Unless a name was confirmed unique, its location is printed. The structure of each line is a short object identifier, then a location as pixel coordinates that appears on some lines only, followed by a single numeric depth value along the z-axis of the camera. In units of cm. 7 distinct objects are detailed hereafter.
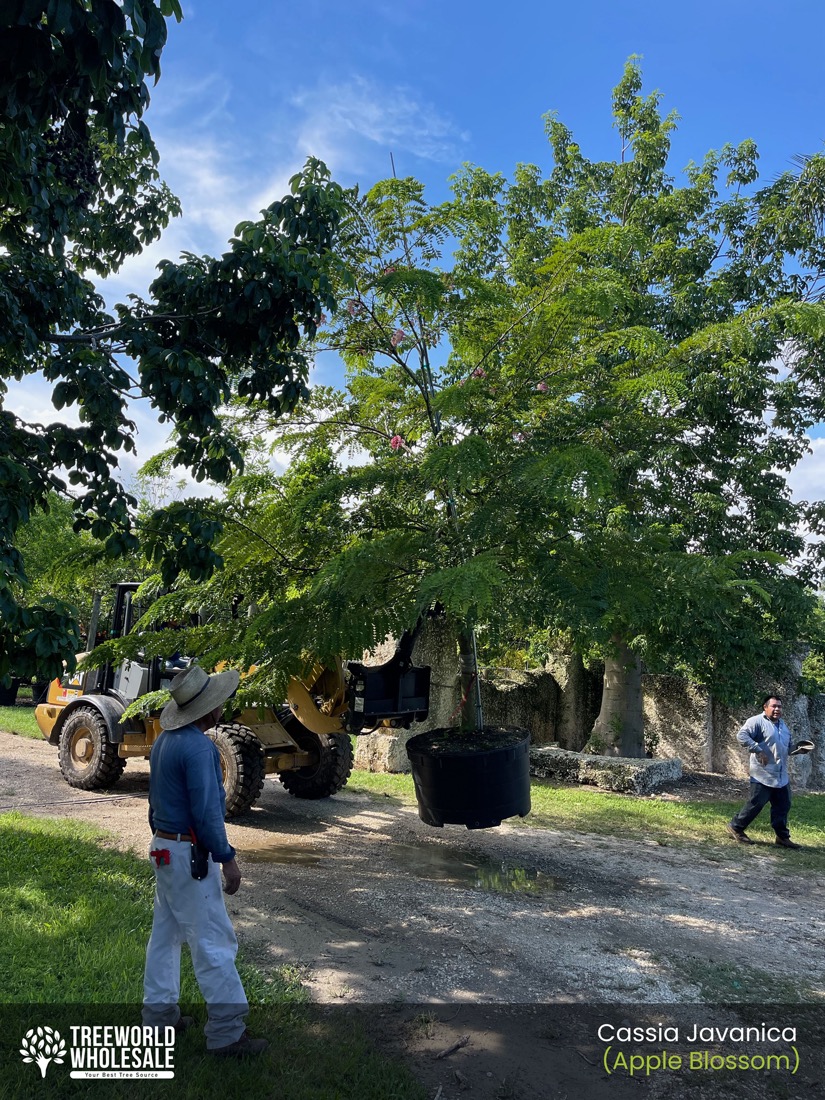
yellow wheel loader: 753
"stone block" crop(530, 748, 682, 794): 1227
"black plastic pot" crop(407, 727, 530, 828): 595
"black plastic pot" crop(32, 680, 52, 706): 2107
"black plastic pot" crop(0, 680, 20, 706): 2252
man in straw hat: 367
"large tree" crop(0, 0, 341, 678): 388
